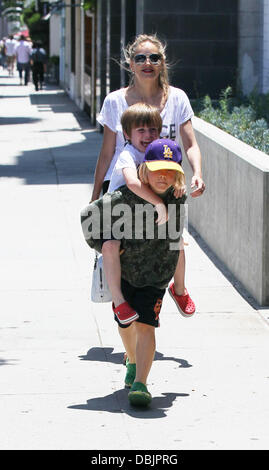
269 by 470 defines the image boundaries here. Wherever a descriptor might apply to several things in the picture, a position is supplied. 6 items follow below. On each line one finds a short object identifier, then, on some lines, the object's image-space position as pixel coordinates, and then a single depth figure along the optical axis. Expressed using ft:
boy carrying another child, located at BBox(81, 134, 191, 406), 18.24
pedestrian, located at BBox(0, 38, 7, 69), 203.72
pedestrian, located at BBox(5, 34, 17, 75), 162.09
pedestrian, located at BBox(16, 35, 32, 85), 134.82
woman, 20.38
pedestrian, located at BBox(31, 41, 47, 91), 119.85
